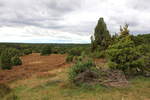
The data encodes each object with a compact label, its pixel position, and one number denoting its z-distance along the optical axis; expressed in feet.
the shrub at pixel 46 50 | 147.54
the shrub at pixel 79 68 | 37.23
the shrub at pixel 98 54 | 88.22
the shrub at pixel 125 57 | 41.37
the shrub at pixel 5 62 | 69.97
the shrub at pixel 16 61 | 85.65
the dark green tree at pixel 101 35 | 90.17
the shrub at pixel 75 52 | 116.16
